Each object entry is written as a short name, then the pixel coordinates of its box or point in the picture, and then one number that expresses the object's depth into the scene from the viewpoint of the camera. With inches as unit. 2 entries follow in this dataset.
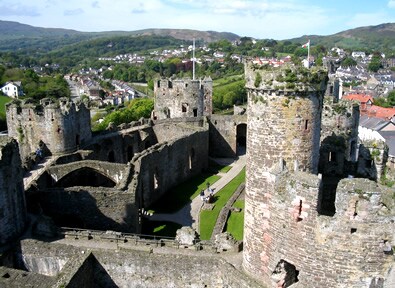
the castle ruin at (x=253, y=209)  468.4
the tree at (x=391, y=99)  3833.7
